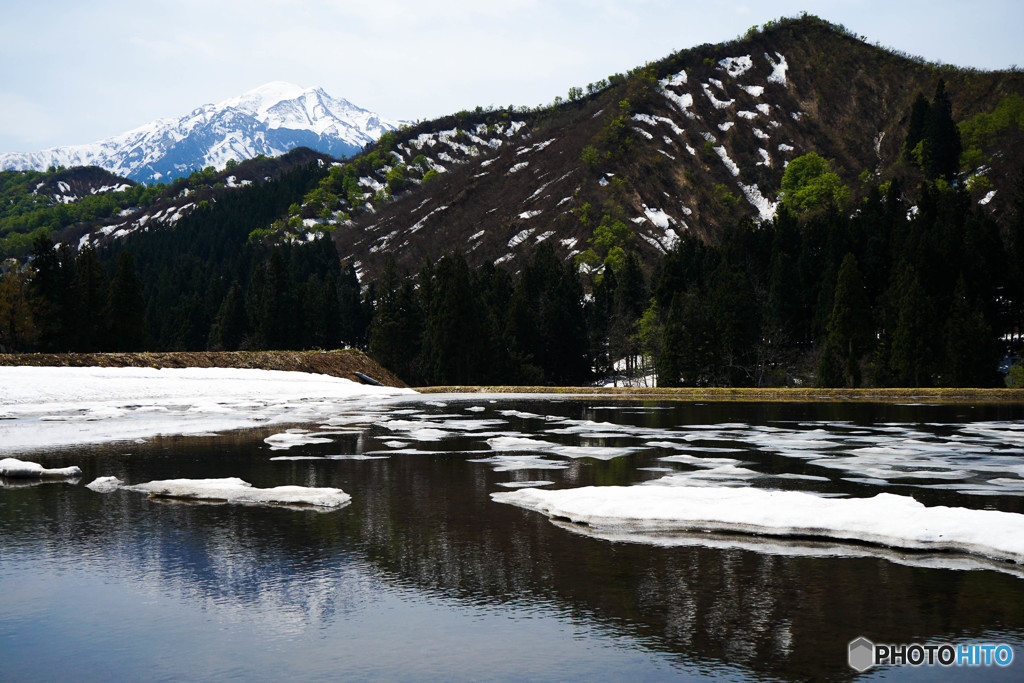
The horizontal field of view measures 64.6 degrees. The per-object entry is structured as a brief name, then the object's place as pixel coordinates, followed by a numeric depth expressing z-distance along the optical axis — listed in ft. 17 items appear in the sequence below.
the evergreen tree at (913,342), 210.79
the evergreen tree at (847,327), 232.94
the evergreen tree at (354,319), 441.27
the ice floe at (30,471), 61.11
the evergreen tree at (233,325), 353.51
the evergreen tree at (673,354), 258.78
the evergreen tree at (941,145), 584.81
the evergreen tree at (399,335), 318.45
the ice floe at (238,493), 52.54
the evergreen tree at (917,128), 619.26
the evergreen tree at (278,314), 321.73
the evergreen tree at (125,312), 283.38
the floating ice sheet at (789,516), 40.16
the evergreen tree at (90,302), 267.61
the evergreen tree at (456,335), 269.23
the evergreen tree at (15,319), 238.80
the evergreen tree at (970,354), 206.08
